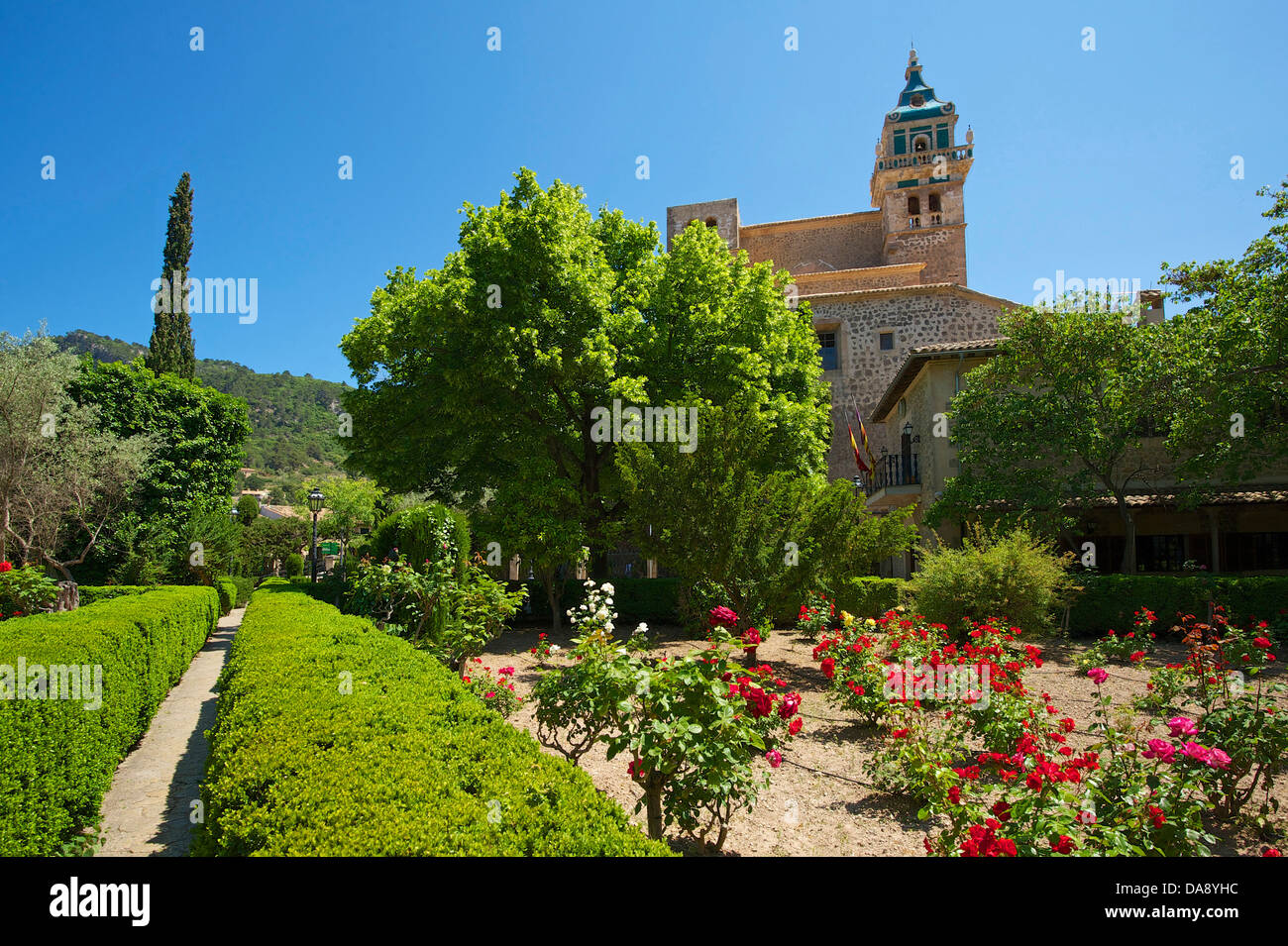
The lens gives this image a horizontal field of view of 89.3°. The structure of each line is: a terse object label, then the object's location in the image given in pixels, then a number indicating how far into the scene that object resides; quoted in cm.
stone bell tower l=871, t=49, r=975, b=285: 3700
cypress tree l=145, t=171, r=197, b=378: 2888
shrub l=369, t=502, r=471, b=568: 1124
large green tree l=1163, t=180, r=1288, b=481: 1284
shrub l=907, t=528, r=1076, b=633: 1091
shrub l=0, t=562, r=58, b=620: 1038
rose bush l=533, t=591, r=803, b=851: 377
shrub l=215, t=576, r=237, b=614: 2184
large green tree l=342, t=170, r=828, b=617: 1404
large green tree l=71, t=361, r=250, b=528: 2089
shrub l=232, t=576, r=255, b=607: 2647
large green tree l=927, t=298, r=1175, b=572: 1498
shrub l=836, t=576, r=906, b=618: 1539
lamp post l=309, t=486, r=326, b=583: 2131
